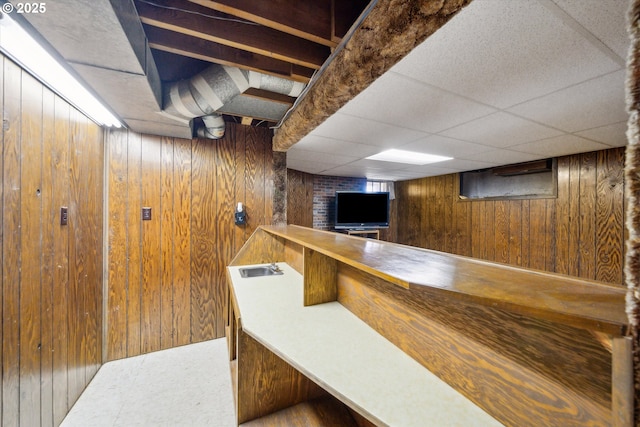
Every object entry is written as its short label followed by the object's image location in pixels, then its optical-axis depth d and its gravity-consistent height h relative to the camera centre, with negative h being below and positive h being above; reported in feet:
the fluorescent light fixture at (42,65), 3.35 +2.46
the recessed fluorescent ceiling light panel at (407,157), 9.66 +2.43
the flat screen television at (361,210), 16.20 +0.22
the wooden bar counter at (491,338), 1.60 -1.15
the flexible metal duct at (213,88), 5.27 +2.81
